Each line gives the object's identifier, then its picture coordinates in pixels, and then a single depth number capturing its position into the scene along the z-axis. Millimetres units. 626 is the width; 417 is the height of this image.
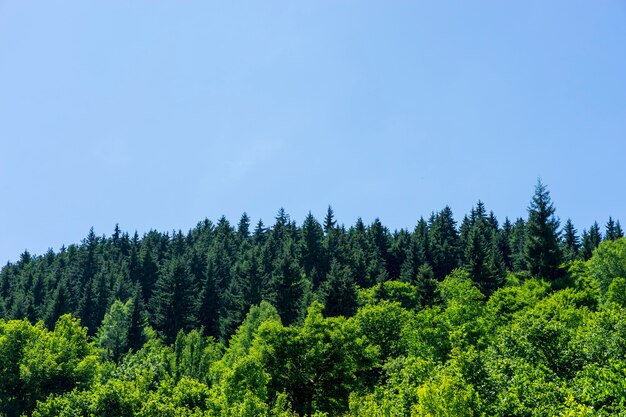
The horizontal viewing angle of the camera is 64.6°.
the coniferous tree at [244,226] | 158225
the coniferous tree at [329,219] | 139412
